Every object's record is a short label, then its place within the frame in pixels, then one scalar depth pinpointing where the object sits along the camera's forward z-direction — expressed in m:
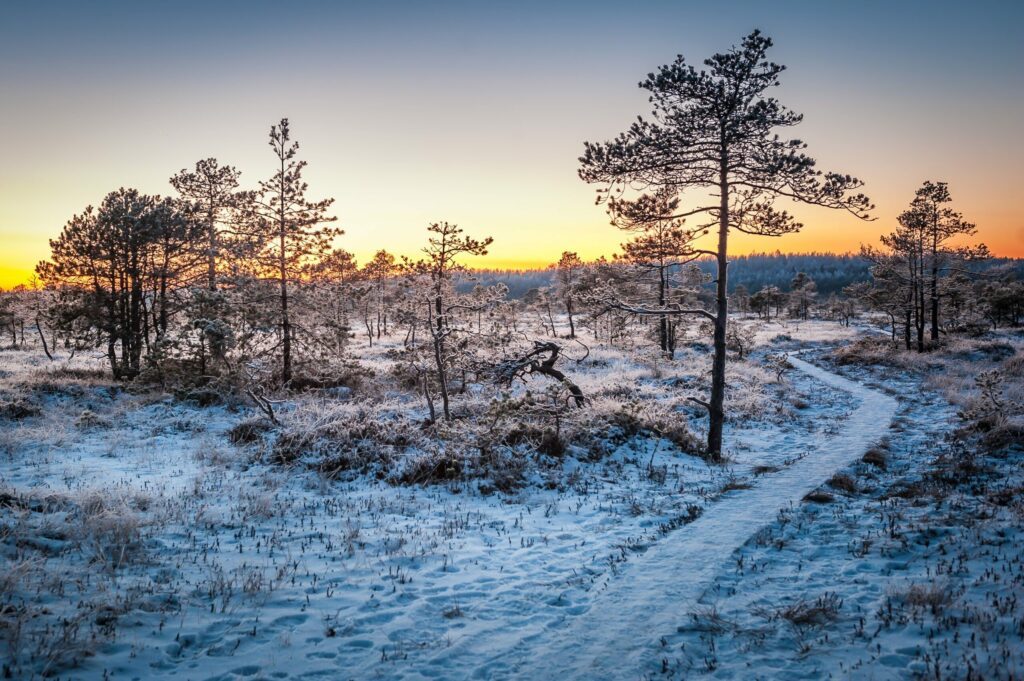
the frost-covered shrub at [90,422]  14.66
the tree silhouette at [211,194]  25.62
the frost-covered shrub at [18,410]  15.14
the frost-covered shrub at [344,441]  11.39
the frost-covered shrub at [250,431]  13.53
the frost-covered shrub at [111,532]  6.43
